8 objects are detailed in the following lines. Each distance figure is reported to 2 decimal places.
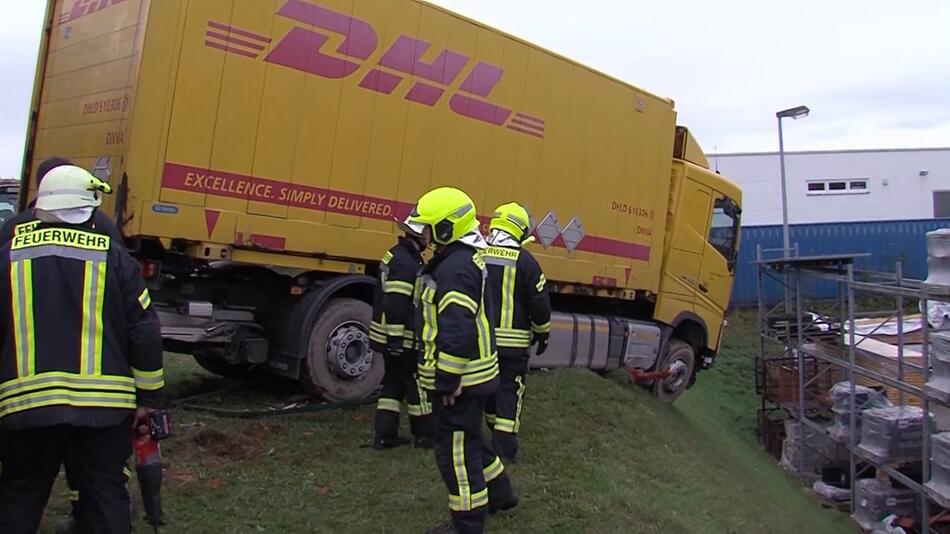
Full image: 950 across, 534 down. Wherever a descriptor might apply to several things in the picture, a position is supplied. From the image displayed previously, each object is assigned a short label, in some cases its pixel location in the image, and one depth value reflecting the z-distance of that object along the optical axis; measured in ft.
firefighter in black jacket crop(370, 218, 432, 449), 17.63
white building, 103.35
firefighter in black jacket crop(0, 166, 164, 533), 10.24
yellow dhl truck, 17.78
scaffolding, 30.30
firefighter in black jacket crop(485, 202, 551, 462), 17.13
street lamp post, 56.40
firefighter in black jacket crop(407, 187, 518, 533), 12.91
